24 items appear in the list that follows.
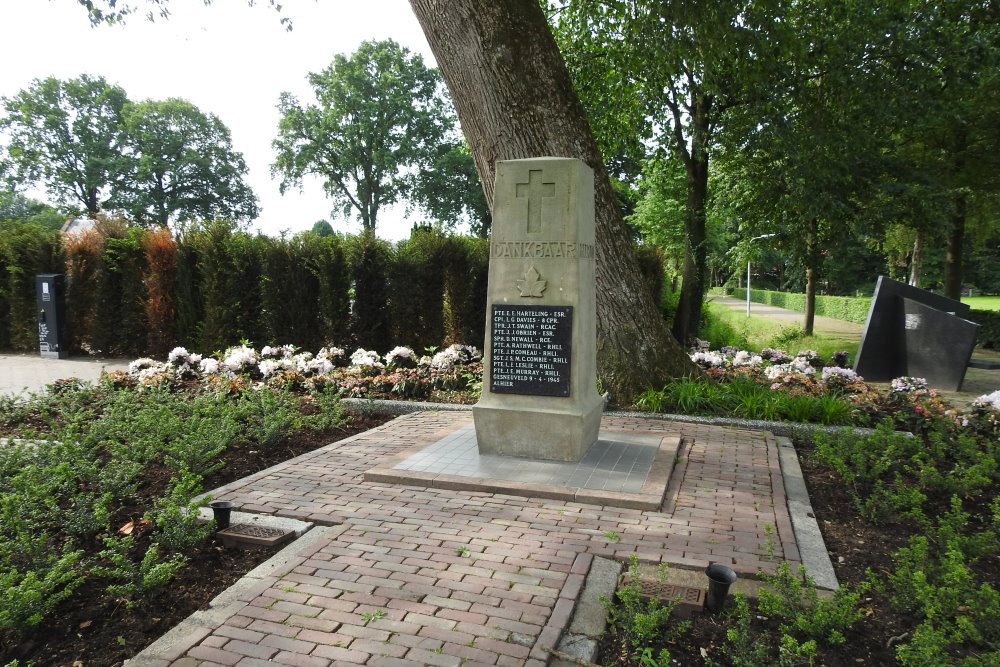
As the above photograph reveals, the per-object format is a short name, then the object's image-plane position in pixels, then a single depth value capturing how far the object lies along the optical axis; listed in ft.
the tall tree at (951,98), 37.14
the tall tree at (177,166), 154.20
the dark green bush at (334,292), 40.19
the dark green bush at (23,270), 50.16
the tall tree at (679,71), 34.53
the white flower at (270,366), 31.78
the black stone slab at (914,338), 35.32
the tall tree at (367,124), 141.38
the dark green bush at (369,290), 40.32
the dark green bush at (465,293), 40.34
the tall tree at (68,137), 145.28
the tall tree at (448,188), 141.76
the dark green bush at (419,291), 40.09
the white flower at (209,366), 31.83
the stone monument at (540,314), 19.13
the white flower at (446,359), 32.09
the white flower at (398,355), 32.94
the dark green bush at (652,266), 48.78
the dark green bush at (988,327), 62.90
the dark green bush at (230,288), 41.50
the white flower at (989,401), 22.70
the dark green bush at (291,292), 40.78
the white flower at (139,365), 32.89
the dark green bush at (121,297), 46.11
